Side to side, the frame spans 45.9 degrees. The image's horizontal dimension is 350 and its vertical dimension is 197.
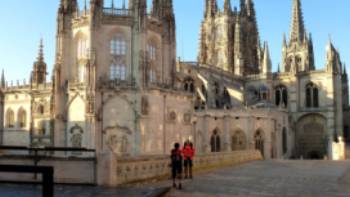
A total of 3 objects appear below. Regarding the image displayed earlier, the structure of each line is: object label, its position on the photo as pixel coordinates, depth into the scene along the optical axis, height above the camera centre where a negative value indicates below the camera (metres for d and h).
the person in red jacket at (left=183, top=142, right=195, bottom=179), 16.70 -1.06
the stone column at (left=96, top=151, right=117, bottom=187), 14.05 -1.37
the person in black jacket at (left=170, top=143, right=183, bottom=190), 14.68 -1.13
